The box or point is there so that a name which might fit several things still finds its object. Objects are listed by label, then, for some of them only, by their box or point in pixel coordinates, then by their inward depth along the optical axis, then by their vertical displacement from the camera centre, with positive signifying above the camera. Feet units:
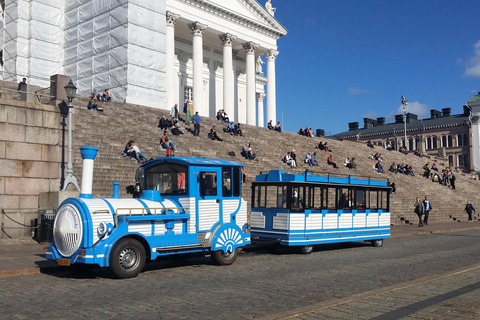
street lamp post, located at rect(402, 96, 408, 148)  216.54 +39.42
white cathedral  138.31 +44.69
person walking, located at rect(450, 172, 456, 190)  143.94 +3.86
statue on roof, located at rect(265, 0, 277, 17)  205.46 +76.32
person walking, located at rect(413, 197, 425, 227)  95.76 -2.83
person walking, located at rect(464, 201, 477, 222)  117.70 -3.55
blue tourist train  35.04 -1.59
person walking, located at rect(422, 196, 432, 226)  100.17 -2.58
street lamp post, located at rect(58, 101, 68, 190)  62.08 +9.48
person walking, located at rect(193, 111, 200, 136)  106.01 +14.62
